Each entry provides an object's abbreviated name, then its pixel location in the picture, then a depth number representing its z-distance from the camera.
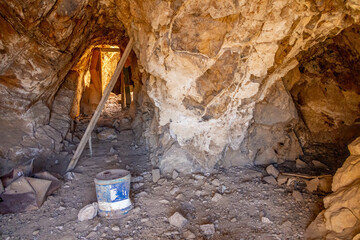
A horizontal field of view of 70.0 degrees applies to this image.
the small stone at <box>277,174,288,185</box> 3.42
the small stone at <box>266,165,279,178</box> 3.64
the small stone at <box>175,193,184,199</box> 3.30
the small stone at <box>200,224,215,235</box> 2.68
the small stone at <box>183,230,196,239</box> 2.61
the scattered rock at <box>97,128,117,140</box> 5.95
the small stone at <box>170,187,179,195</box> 3.43
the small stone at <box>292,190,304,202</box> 3.03
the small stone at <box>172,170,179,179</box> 3.77
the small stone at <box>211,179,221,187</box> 3.50
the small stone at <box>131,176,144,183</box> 3.84
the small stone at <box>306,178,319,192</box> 3.19
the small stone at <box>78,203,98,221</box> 2.96
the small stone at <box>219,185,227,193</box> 3.38
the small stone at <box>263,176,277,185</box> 3.46
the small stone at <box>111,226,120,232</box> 2.77
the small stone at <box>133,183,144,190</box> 3.63
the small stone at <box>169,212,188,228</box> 2.79
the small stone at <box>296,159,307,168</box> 3.96
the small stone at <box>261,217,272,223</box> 2.75
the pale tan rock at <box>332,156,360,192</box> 2.43
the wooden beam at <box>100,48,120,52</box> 8.40
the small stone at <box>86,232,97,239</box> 2.68
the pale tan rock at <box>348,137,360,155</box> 2.54
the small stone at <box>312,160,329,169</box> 3.97
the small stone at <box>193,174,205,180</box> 3.67
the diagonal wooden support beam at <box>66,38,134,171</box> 4.36
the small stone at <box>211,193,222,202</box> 3.19
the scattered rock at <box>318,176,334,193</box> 3.15
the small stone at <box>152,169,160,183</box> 3.79
